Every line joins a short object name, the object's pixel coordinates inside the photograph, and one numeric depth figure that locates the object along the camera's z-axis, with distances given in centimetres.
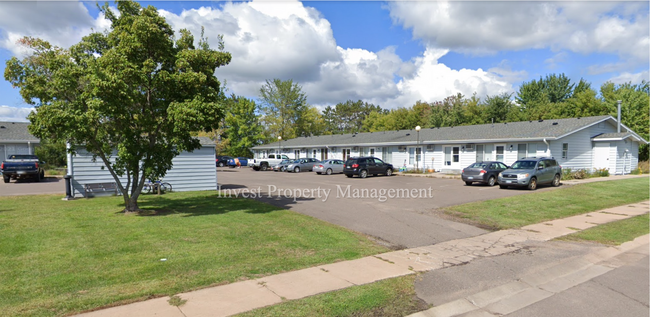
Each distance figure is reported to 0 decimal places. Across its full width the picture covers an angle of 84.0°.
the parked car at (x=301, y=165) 3562
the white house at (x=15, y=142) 3669
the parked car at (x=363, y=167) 2734
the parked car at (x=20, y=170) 2339
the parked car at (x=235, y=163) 4597
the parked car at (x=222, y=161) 4656
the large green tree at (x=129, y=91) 960
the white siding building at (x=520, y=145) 2494
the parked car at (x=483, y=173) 2030
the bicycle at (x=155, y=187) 1666
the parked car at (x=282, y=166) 3653
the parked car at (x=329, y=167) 3202
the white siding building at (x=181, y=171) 1553
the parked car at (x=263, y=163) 3894
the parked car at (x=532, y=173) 1802
